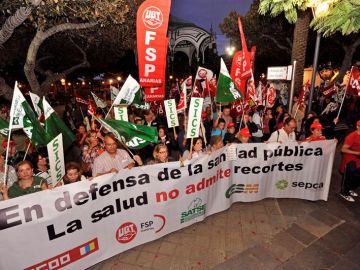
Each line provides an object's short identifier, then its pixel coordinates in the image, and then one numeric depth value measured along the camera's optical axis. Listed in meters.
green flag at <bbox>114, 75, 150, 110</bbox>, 5.18
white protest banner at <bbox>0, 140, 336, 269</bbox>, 3.31
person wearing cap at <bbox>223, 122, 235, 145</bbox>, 6.66
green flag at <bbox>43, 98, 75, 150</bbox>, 4.07
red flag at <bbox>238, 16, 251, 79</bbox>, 7.25
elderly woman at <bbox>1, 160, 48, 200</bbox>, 3.77
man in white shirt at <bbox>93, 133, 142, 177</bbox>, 4.65
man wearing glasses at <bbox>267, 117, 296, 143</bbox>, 6.03
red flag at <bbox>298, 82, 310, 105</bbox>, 8.99
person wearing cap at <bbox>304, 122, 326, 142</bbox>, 5.55
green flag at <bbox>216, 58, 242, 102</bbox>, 5.88
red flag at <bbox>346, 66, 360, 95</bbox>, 7.67
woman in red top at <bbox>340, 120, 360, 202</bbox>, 5.38
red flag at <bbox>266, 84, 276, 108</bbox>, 9.44
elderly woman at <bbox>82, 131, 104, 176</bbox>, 5.71
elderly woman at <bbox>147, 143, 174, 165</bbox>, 4.61
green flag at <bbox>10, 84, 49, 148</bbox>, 3.81
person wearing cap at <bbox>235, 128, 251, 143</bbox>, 5.60
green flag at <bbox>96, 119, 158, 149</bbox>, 3.87
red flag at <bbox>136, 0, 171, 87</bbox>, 6.14
